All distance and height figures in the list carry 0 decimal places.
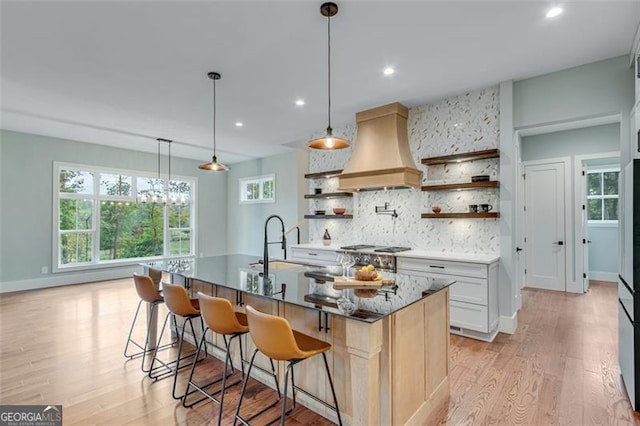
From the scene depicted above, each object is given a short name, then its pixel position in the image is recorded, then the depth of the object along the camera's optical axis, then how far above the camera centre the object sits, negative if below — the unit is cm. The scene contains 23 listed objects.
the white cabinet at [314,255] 496 -69
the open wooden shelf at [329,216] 532 -4
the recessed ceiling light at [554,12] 243 +159
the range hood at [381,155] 421 +83
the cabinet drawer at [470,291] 346 -87
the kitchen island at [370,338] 167 -79
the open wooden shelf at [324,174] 547 +71
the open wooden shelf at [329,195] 539 +34
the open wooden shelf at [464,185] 378 +36
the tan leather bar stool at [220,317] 211 -71
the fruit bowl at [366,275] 229 -45
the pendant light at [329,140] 238 +60
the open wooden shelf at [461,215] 377 -2
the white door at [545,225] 575 -22
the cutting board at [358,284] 220 -50
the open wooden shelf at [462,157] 377 +72
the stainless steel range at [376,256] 410 -56
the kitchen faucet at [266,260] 267 -40
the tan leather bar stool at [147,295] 297 -79
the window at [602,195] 662 +40
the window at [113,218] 643 -9
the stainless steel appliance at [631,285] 224 -53
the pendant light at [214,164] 354 +58
